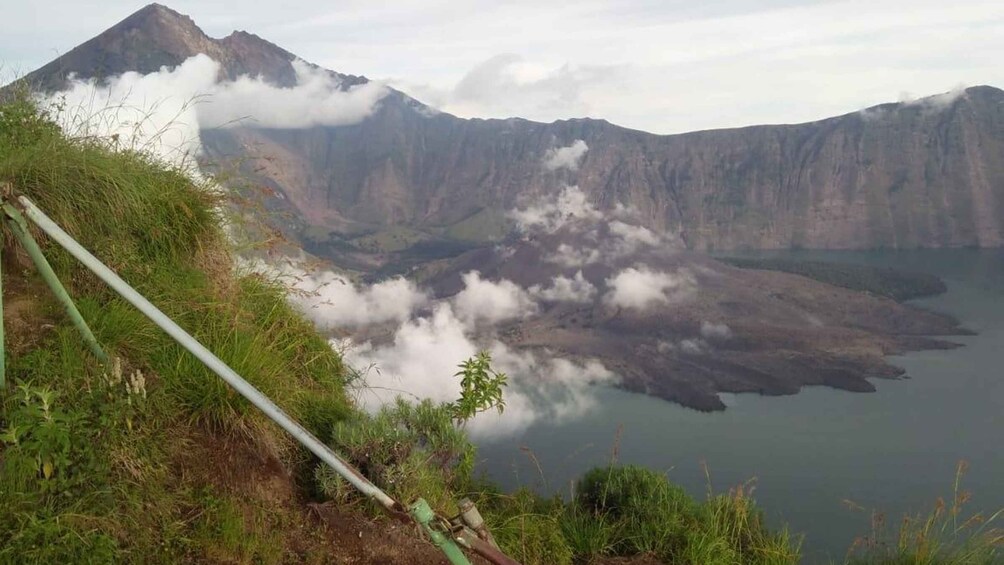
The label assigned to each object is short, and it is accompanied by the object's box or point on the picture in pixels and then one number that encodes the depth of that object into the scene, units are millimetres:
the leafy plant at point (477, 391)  4555
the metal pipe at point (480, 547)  2578
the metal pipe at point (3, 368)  3011
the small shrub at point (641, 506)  5246
